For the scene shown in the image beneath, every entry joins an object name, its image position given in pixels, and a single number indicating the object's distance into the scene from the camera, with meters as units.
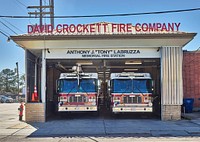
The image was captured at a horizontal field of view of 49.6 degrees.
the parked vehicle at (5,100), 40.86
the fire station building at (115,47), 11.37
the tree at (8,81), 74.10
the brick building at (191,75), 16.18
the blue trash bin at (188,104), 14.34
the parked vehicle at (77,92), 12.28
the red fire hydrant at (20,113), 12.17
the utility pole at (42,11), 19.36
